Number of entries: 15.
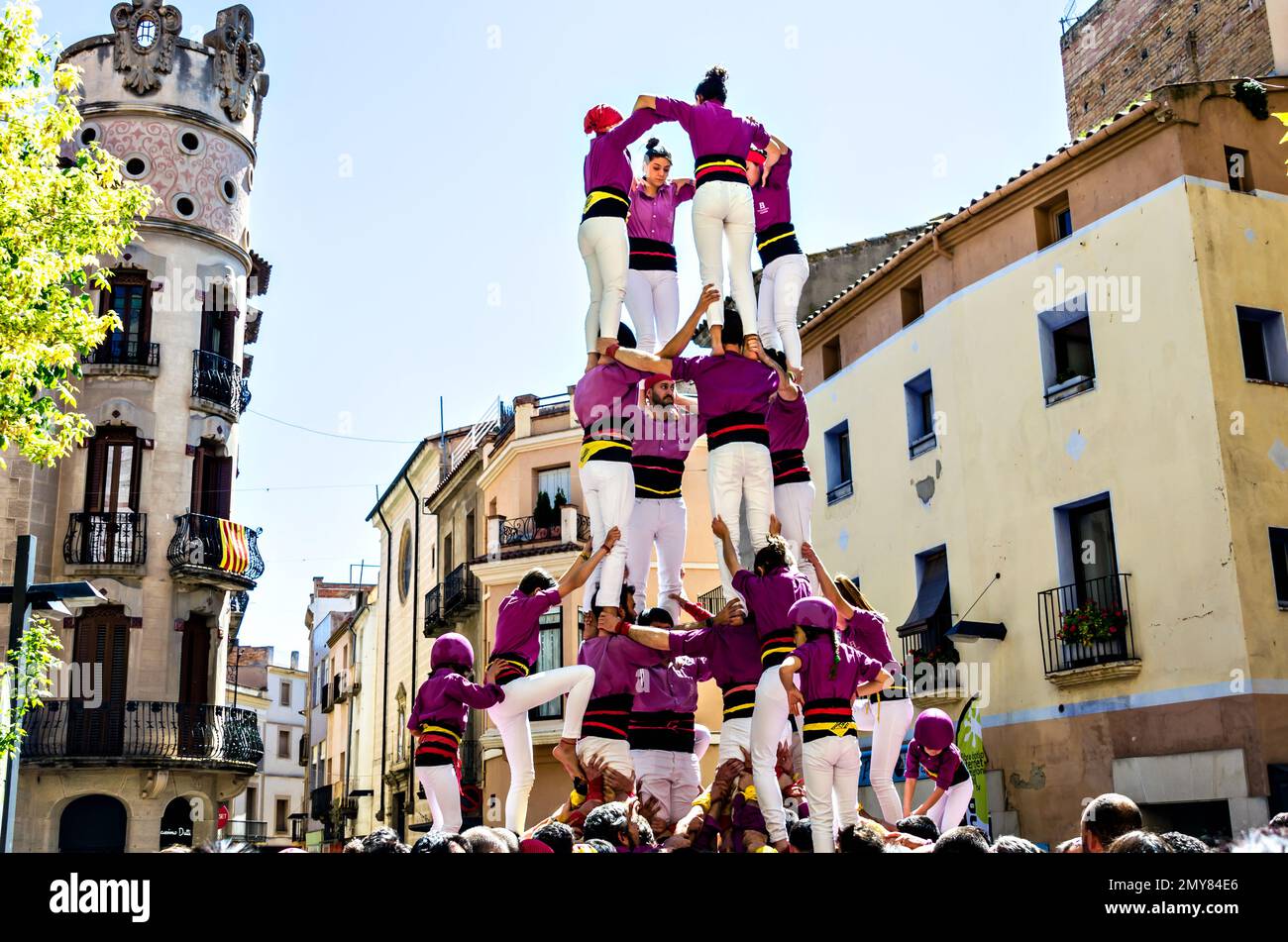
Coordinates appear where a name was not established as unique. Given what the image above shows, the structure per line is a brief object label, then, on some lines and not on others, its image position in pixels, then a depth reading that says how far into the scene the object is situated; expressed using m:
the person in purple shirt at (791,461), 11.10
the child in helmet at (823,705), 8.63
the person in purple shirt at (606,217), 10.78
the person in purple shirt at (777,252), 11.29
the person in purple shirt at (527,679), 10.03
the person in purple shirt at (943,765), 10.94
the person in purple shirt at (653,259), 11.30
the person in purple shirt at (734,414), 10.70
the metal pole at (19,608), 14.02
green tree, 14.66
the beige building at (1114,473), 17.08
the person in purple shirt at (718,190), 10.95
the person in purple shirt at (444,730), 9.70
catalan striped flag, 29.45
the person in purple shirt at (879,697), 10.32
